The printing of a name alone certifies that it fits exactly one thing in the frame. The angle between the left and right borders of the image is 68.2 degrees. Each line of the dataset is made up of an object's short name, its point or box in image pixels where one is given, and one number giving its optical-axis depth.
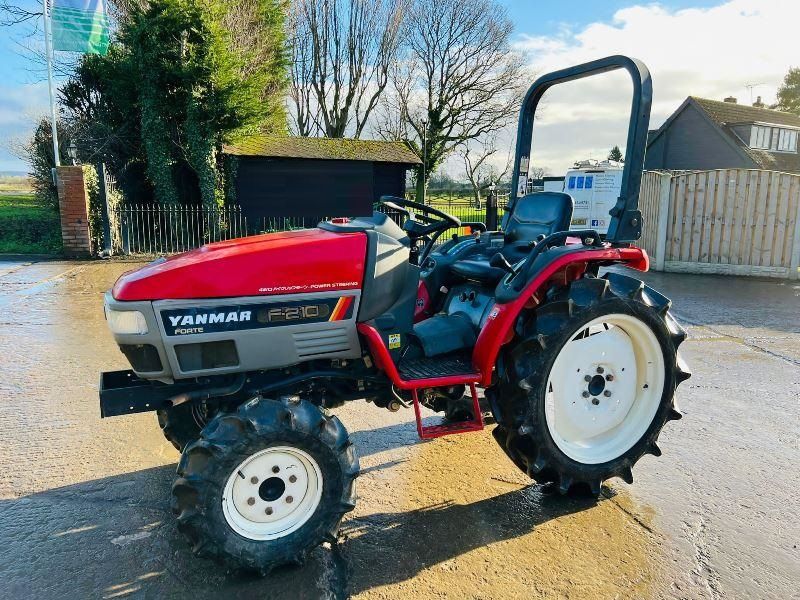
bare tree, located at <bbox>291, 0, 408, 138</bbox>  25.67
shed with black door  15.85
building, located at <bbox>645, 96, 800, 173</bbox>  27.55
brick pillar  11.19
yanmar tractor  2.39
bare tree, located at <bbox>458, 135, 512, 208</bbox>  27.41
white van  13.68
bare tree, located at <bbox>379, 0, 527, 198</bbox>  26.62
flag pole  12.20
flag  12.51
